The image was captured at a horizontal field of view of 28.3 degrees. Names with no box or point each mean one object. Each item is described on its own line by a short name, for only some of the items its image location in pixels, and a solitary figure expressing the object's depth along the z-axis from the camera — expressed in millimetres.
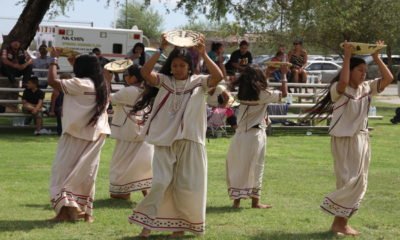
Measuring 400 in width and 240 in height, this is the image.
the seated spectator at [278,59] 18353
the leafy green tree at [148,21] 79062
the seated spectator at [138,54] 18562
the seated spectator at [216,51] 17703
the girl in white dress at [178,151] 7031
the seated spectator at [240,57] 18672
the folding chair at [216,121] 18000
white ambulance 33188
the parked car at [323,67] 40091
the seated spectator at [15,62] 18969
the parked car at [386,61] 41394
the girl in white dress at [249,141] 9219
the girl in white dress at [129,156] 9312
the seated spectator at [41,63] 21481
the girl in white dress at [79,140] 7867
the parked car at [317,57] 52381
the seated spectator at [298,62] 20484
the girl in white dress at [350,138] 7496
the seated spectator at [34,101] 17812
